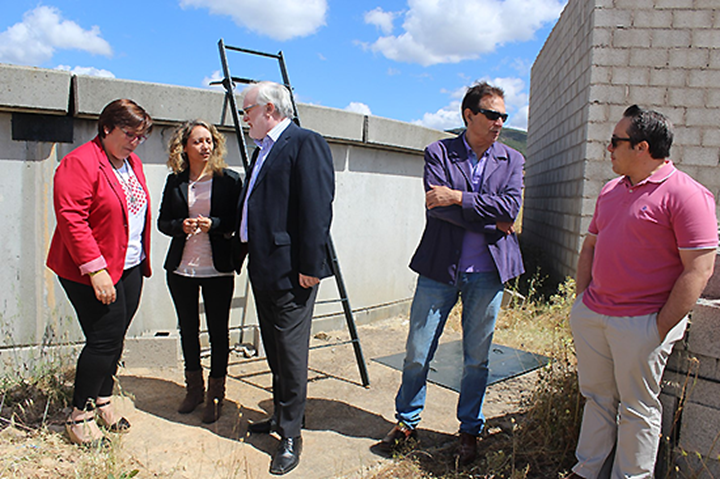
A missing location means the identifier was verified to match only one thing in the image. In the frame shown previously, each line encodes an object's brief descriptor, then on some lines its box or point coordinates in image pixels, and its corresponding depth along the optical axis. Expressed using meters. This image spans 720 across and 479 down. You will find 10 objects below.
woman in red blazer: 2.83
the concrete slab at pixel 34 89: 3.81
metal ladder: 4.10
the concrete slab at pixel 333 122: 5.14
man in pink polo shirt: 2.20
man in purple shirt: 2.91
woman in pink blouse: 3.46
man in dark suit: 2.92
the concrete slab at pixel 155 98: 4.09
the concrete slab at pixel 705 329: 2.46
